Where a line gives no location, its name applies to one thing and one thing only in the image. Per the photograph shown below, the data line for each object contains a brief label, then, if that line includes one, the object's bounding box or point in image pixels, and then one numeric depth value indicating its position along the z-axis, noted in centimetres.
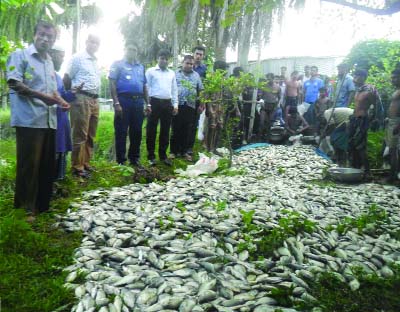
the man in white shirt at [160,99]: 697
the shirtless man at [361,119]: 757
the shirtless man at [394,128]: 666
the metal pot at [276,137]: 1137
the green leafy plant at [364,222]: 429
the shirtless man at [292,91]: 1177
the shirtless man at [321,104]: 1095
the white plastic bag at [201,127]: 955
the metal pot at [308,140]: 1095
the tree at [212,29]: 1469
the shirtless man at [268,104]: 1112
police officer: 639
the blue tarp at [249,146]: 1027
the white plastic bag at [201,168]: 673
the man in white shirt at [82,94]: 564
